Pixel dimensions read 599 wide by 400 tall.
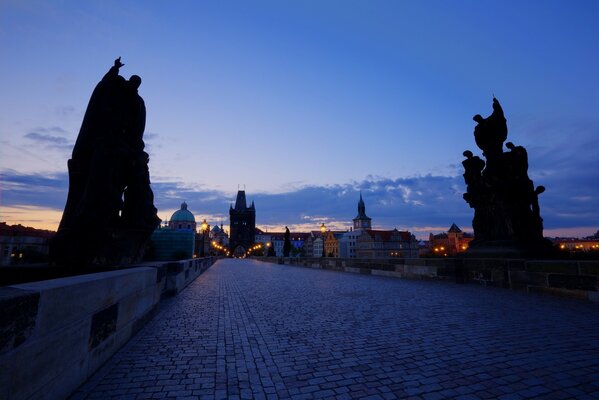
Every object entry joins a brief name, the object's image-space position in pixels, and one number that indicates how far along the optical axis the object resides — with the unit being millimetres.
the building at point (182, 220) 116212
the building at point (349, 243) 135750
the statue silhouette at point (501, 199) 10531
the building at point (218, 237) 182875
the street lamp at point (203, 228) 35125
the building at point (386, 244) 114500
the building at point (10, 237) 49938
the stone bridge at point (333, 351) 2748
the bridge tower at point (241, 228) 138625
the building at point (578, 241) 134738
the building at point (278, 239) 185000
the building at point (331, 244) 147250
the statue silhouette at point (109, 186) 5598
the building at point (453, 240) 137500
